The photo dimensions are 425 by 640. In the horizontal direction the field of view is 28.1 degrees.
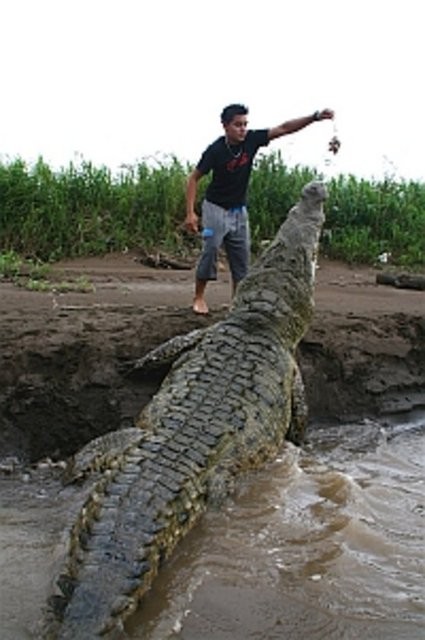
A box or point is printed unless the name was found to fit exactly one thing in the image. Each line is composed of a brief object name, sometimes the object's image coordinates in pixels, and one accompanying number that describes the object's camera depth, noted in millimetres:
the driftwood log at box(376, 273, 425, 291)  9000
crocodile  3104
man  6453
